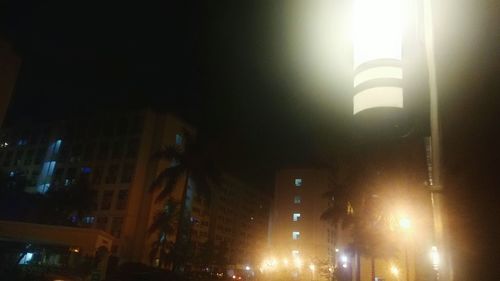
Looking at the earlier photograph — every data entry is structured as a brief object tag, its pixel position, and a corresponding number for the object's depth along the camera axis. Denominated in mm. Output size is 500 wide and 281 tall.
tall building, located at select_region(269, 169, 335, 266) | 67000
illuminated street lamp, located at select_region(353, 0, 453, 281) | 2043
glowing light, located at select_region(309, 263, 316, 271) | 52606
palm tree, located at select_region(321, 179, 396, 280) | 39125
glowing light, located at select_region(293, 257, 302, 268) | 60100
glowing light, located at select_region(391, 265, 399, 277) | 37922
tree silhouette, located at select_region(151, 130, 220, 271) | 34406
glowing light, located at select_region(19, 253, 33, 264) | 43012
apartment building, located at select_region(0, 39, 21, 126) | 24703
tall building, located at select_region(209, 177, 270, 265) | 106188
